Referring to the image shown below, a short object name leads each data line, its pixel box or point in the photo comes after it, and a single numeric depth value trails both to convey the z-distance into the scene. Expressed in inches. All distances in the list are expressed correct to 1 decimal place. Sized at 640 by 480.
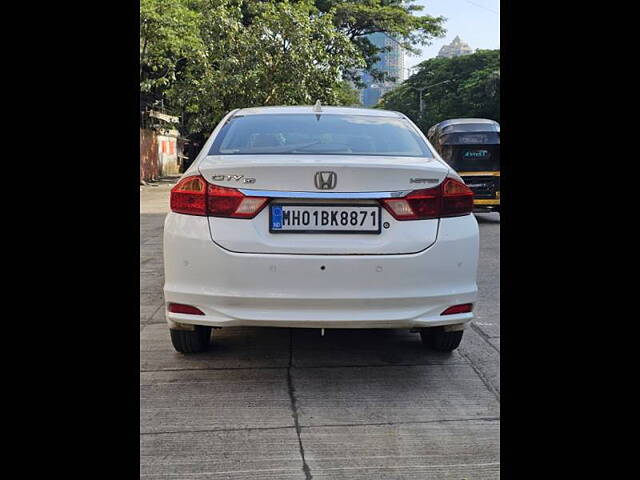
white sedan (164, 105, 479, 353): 124.1
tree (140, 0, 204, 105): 754.2
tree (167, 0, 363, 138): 808.3
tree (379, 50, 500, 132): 1792.6
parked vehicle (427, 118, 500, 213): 496.1
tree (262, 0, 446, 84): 1155.9
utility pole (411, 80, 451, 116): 2037.9
